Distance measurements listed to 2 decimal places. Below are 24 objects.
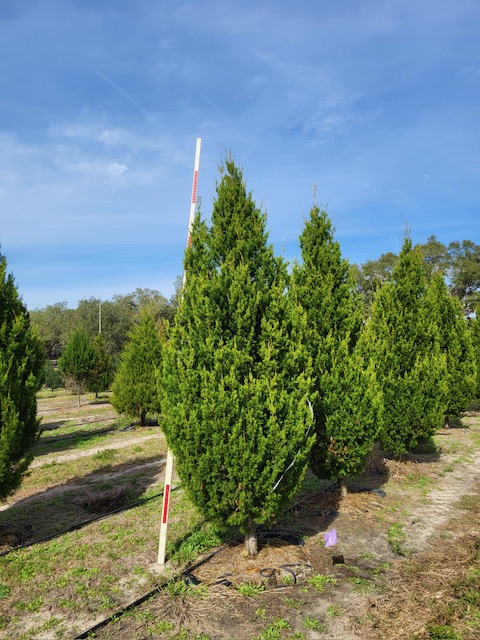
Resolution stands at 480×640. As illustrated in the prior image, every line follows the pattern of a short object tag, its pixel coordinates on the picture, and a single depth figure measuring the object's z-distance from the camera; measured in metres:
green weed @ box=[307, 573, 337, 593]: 5.09
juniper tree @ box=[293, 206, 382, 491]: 7.83
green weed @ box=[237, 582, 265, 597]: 4.95
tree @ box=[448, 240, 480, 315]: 56.03
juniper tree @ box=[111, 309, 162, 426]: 18.52
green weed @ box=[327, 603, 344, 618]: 4.50
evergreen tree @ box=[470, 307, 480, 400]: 20.02
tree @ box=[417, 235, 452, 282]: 59.81
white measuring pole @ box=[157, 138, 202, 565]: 5.73
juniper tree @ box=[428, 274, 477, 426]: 16.22
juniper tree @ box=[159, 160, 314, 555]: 5.38
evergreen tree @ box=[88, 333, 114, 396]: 30.46
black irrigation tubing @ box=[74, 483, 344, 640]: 4.35
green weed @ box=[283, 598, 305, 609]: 4.69
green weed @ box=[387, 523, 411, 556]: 6.04
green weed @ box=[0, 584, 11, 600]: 5.10
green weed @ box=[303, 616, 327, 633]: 4.26
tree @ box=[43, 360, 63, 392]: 43.28
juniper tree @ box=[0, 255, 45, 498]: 6.34
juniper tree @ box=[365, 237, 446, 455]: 10.48
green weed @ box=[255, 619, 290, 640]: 4.13
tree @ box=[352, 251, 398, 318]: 58.53
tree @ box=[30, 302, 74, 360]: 65.43
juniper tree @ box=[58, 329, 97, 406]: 26.83
